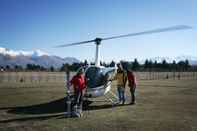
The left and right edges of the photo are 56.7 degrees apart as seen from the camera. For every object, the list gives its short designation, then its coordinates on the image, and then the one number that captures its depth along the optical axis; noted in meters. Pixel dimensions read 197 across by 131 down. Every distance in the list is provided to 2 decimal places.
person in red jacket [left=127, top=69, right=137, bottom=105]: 9.82
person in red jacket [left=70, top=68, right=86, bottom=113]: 7.54
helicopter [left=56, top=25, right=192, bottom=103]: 9.26
